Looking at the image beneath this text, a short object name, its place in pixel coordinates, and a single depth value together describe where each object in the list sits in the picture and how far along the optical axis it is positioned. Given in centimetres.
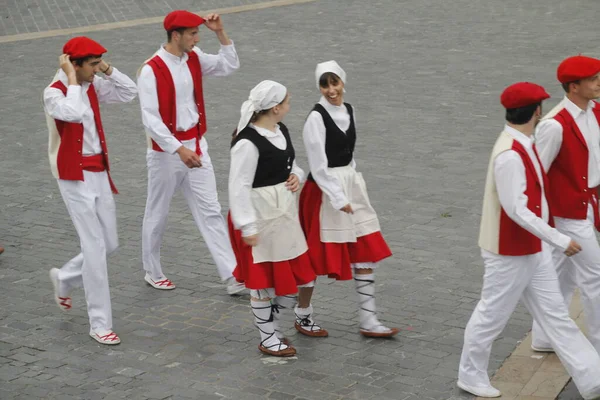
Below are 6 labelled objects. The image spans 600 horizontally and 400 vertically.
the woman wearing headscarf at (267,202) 1347
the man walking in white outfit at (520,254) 1188
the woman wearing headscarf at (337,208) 1400
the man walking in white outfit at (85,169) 1427
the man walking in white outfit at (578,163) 1279
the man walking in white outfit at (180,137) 1570
